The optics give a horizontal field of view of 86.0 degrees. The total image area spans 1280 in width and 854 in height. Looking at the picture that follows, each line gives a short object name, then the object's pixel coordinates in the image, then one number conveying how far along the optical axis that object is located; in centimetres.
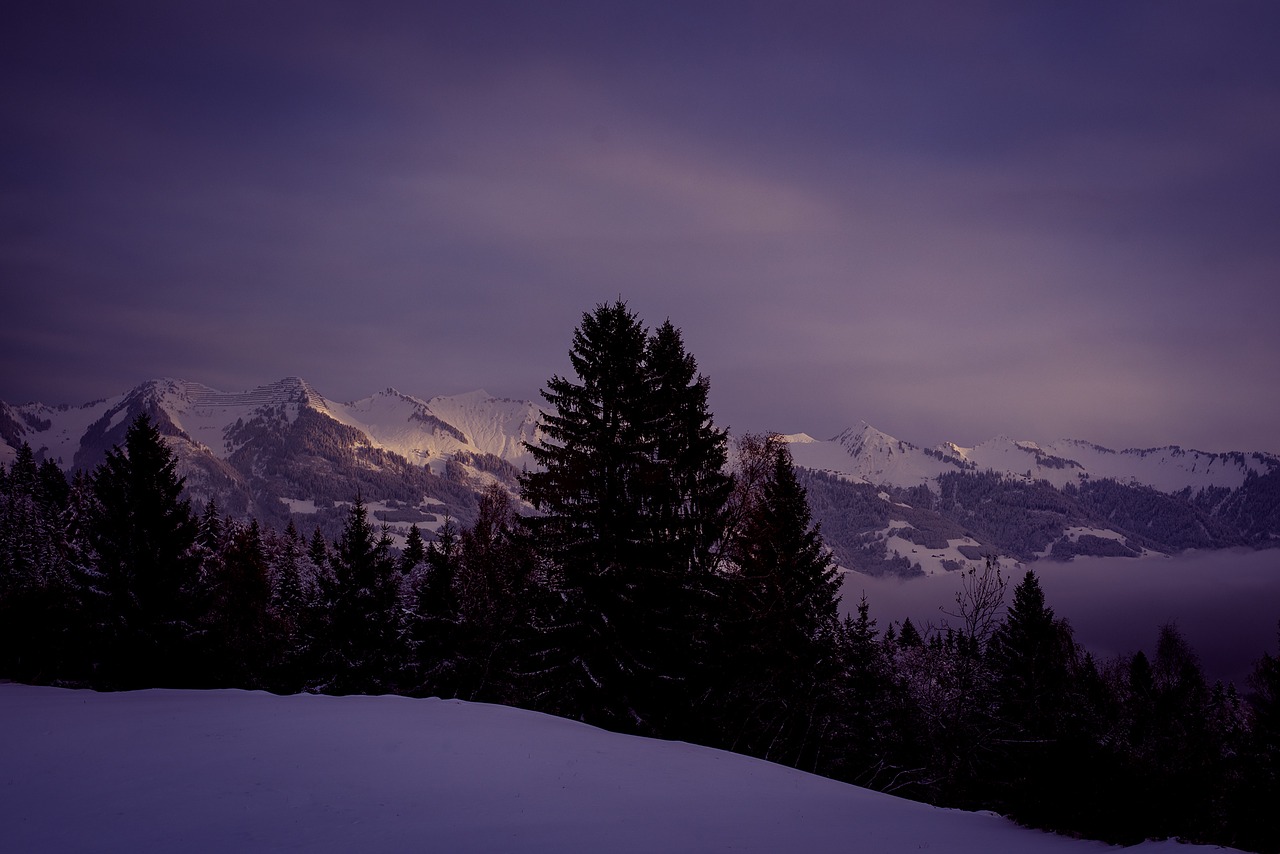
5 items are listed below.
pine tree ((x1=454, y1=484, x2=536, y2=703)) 3531
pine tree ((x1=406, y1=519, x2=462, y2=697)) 3659
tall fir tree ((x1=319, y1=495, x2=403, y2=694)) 3450
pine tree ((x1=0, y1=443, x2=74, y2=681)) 3266
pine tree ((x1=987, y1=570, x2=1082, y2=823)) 3744
